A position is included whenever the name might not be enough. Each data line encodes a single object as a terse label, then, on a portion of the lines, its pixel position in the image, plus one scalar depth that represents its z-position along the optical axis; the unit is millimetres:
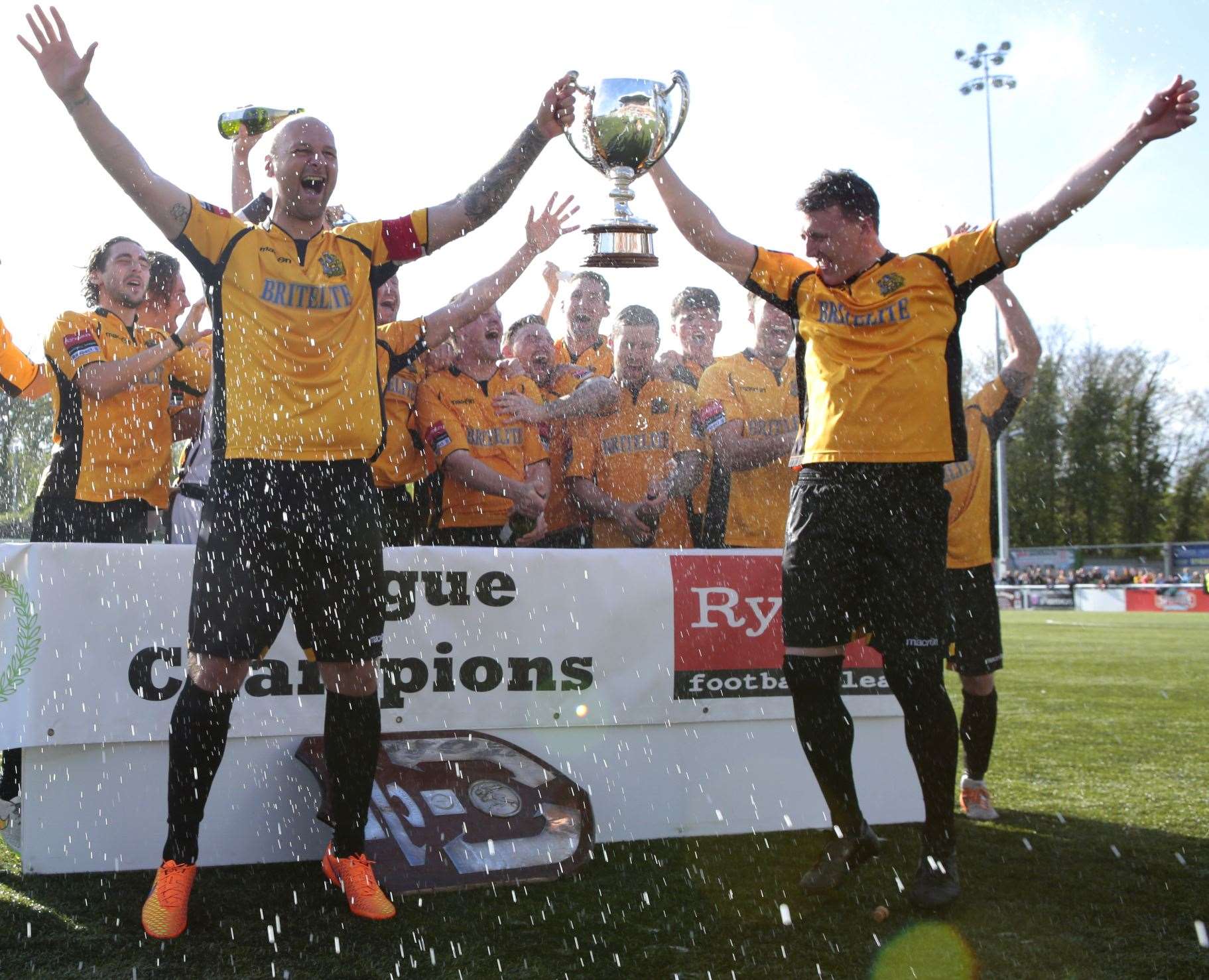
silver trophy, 4129
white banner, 3830
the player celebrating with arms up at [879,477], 3539
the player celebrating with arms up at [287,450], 3215
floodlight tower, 42500
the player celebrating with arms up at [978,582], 4879
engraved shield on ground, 3629
